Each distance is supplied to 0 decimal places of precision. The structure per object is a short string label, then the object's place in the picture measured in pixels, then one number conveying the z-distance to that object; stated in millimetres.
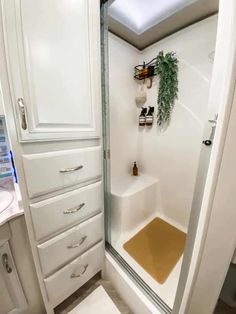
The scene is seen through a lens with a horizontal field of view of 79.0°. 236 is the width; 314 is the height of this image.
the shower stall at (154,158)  1191
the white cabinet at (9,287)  712
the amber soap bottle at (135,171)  1942
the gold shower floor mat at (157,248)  1190
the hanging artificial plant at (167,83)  1475
